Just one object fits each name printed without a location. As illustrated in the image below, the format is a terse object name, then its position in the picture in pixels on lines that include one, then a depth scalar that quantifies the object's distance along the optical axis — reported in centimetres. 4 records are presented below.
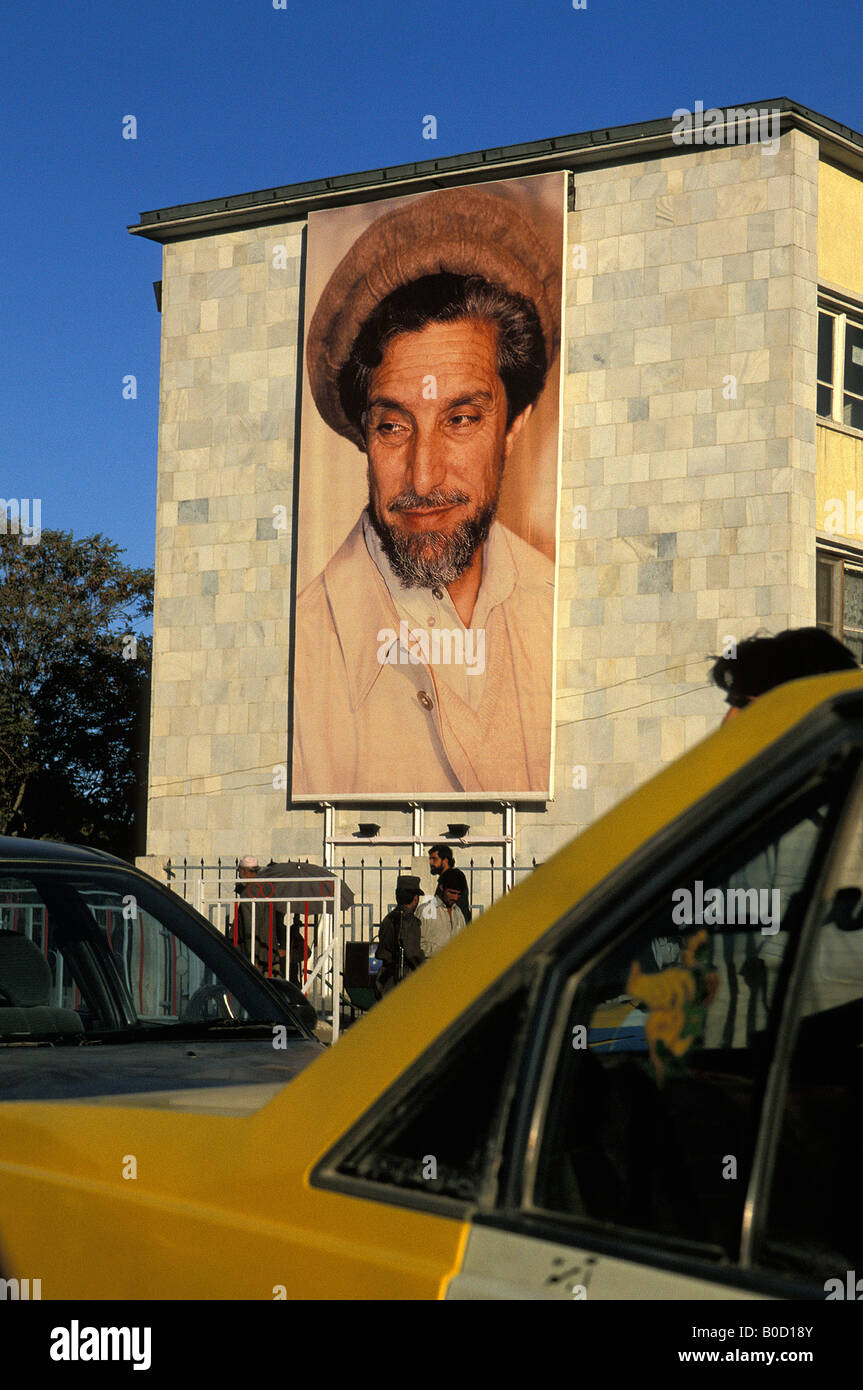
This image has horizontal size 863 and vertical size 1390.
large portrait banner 2219
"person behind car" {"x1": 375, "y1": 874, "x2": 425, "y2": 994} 1418
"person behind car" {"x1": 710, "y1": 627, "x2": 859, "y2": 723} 289
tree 4581
